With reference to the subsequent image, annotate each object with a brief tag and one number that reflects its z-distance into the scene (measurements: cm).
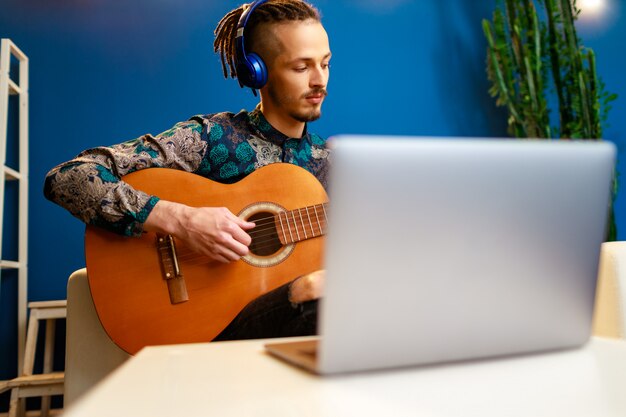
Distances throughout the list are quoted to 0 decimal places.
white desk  44
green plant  271
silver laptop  50
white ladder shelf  236
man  134
